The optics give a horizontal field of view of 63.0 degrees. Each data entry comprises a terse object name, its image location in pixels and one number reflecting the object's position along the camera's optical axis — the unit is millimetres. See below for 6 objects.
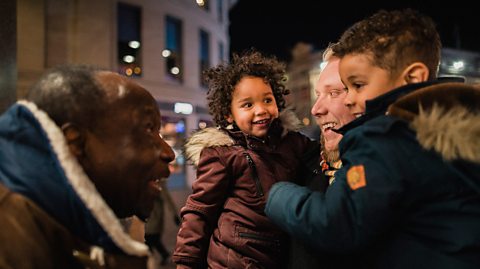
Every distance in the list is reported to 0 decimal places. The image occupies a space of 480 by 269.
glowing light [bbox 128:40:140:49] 14341
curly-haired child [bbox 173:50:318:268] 2219
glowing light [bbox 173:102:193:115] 16594
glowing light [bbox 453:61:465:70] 29297
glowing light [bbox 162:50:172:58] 15633
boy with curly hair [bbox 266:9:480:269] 1301
